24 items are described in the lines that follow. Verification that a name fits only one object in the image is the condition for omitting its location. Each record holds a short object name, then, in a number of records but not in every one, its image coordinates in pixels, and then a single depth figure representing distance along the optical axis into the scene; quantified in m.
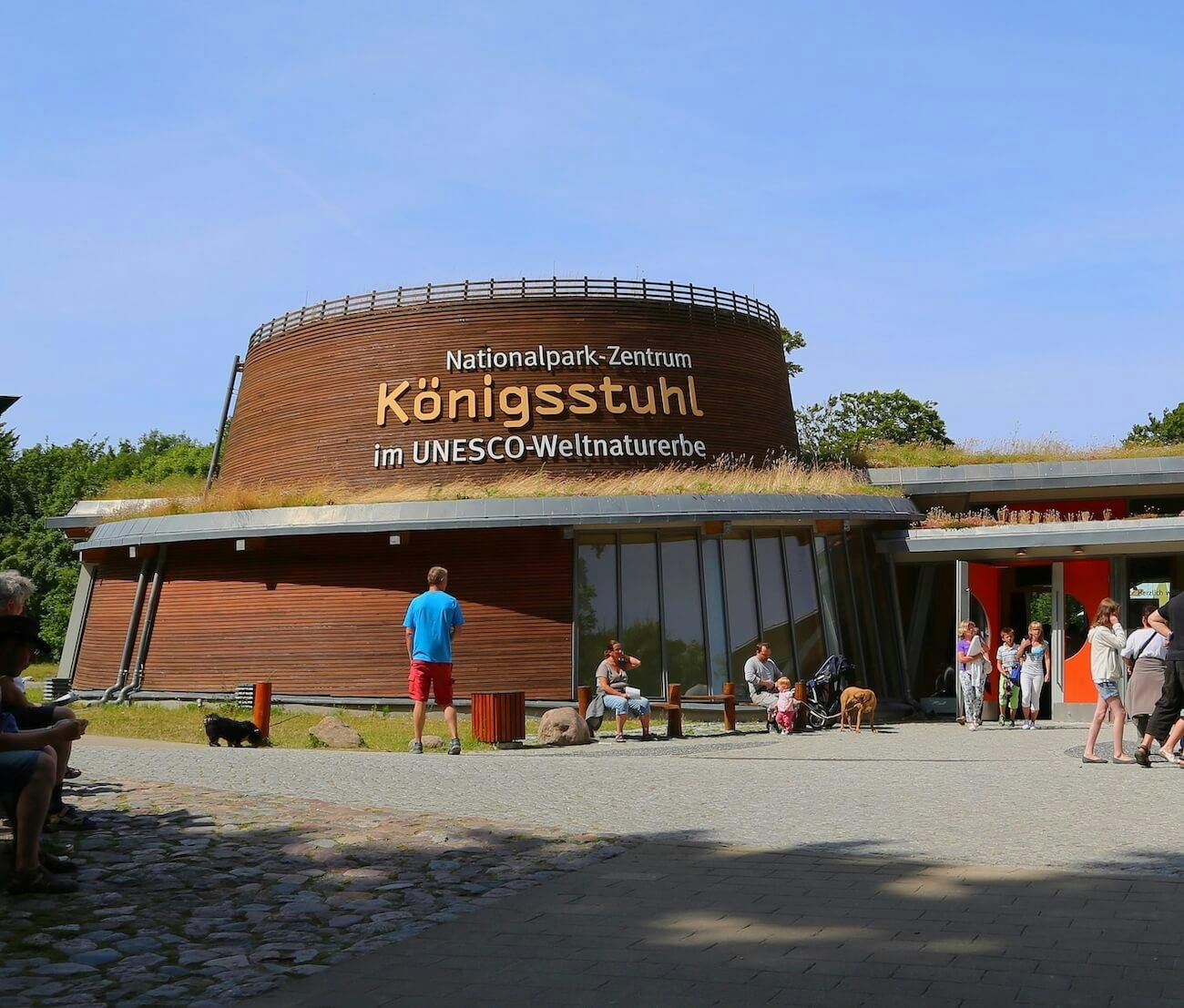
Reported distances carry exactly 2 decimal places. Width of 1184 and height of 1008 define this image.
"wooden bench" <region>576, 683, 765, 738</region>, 16.64
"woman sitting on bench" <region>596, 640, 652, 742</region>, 15.95
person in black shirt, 11.52
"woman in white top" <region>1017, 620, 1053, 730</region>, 19.97
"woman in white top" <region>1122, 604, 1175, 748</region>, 12.65
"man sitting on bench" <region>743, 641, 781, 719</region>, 18.92
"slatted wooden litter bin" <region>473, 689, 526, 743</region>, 14.00
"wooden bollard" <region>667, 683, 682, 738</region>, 16.62
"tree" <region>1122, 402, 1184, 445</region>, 64.56
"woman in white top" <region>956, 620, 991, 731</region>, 19.73
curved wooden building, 21.00
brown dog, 19.09
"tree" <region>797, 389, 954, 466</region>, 52.22
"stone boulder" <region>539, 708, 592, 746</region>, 14.53
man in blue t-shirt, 12.57
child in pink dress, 18.27
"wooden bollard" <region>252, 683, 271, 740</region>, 15.49
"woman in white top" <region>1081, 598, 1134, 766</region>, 12.34
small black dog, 14.34
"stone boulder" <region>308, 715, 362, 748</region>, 15.75
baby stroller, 19.75
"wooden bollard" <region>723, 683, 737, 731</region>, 18.14
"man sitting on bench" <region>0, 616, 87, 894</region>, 5.78
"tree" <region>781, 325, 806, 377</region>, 44.81
